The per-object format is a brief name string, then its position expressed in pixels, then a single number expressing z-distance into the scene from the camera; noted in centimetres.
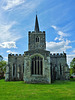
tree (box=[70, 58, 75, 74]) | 3186
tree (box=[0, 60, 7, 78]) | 3778
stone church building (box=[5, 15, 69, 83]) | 2788
